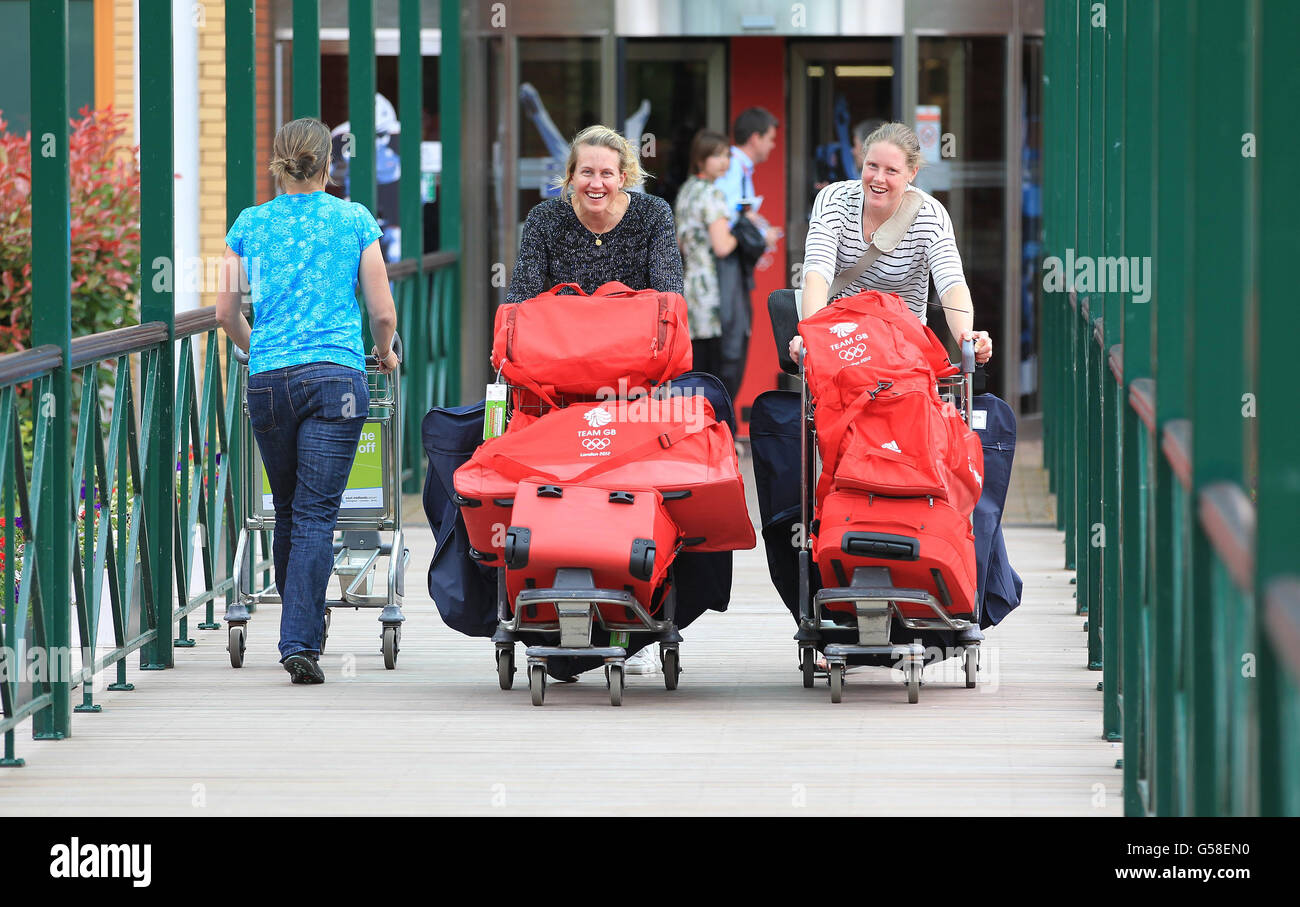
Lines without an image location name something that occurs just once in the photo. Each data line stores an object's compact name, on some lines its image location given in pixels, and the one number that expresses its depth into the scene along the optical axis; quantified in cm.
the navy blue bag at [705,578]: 1080
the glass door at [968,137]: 2270
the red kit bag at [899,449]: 981
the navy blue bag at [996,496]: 1060
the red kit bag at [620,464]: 1010
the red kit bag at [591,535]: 984
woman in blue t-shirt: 1071
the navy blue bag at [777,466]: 1077
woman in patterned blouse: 2041
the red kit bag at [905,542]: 988
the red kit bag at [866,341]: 990
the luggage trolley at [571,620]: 991
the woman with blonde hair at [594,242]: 1096
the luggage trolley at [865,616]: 1002
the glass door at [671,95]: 2300
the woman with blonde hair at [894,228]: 1067
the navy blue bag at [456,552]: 1077
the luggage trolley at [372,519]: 1175
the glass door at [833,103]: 2287
